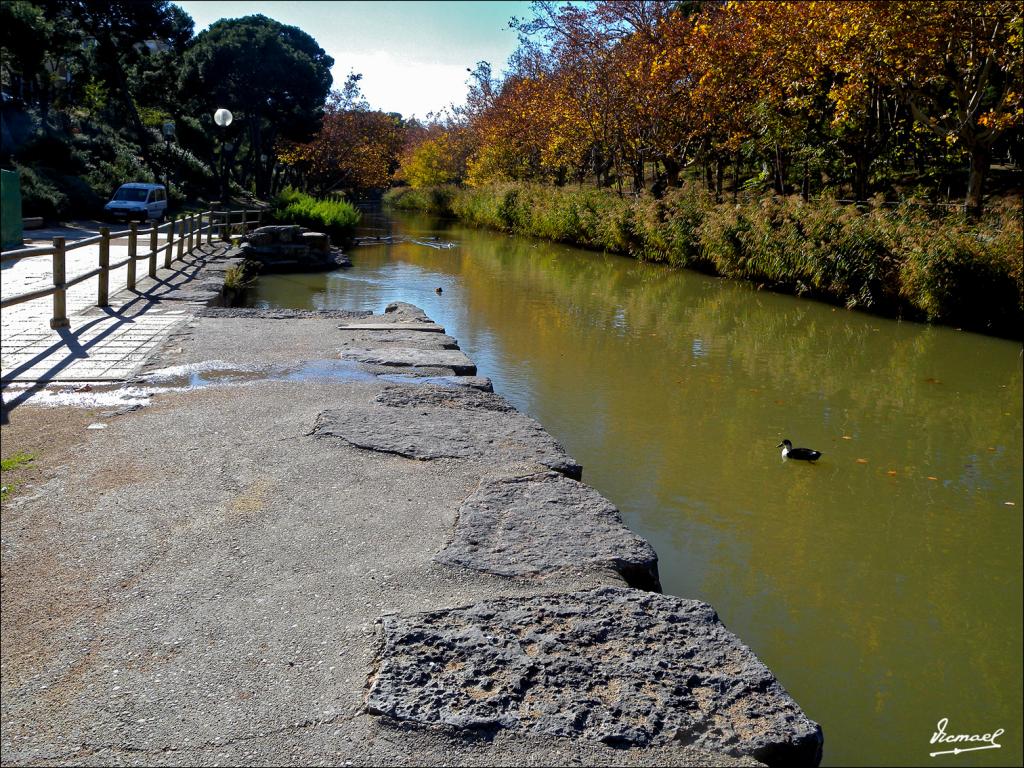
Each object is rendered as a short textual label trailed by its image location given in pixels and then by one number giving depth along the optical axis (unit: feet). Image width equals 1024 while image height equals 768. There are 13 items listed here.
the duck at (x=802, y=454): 23.11
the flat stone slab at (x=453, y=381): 23.72
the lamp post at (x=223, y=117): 84.41
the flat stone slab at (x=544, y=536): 12.71
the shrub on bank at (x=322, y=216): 90.99
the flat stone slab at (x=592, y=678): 9.05
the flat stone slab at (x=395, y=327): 32.48
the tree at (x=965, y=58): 48.98
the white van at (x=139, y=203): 81.92
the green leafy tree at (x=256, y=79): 124.88
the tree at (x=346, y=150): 159.74
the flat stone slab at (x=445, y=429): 17.66
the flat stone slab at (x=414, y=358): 26.03
